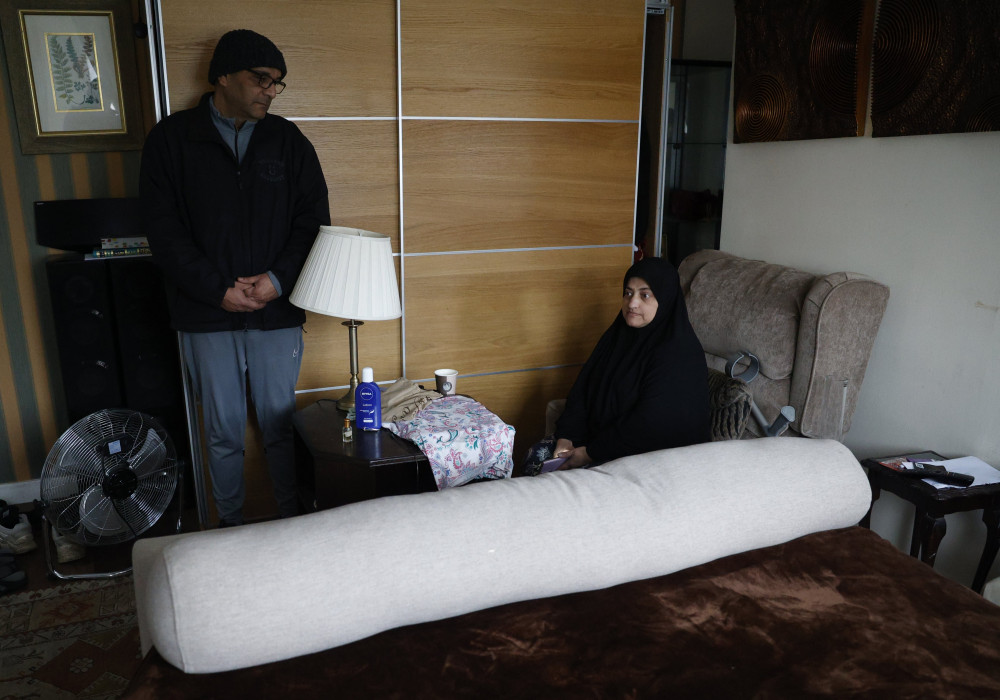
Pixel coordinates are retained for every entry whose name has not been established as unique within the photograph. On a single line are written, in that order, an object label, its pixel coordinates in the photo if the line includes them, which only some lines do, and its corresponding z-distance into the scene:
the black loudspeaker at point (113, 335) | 2.77
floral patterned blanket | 2.29
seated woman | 2.38
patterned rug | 2.04
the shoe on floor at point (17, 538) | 2.73
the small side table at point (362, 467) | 2.22
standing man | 2.37
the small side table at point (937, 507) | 2.11
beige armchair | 2.54
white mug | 2.68
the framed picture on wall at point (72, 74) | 2.89
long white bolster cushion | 1.02
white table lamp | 2.34
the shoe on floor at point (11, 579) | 2.49
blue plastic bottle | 2.35
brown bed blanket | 1.04
